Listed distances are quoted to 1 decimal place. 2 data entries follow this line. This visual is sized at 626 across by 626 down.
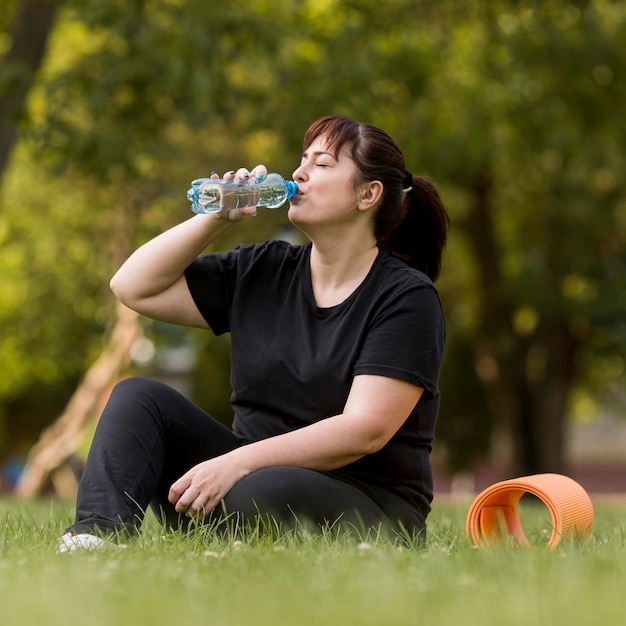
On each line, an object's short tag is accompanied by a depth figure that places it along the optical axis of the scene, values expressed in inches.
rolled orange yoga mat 292.7
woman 277.9
